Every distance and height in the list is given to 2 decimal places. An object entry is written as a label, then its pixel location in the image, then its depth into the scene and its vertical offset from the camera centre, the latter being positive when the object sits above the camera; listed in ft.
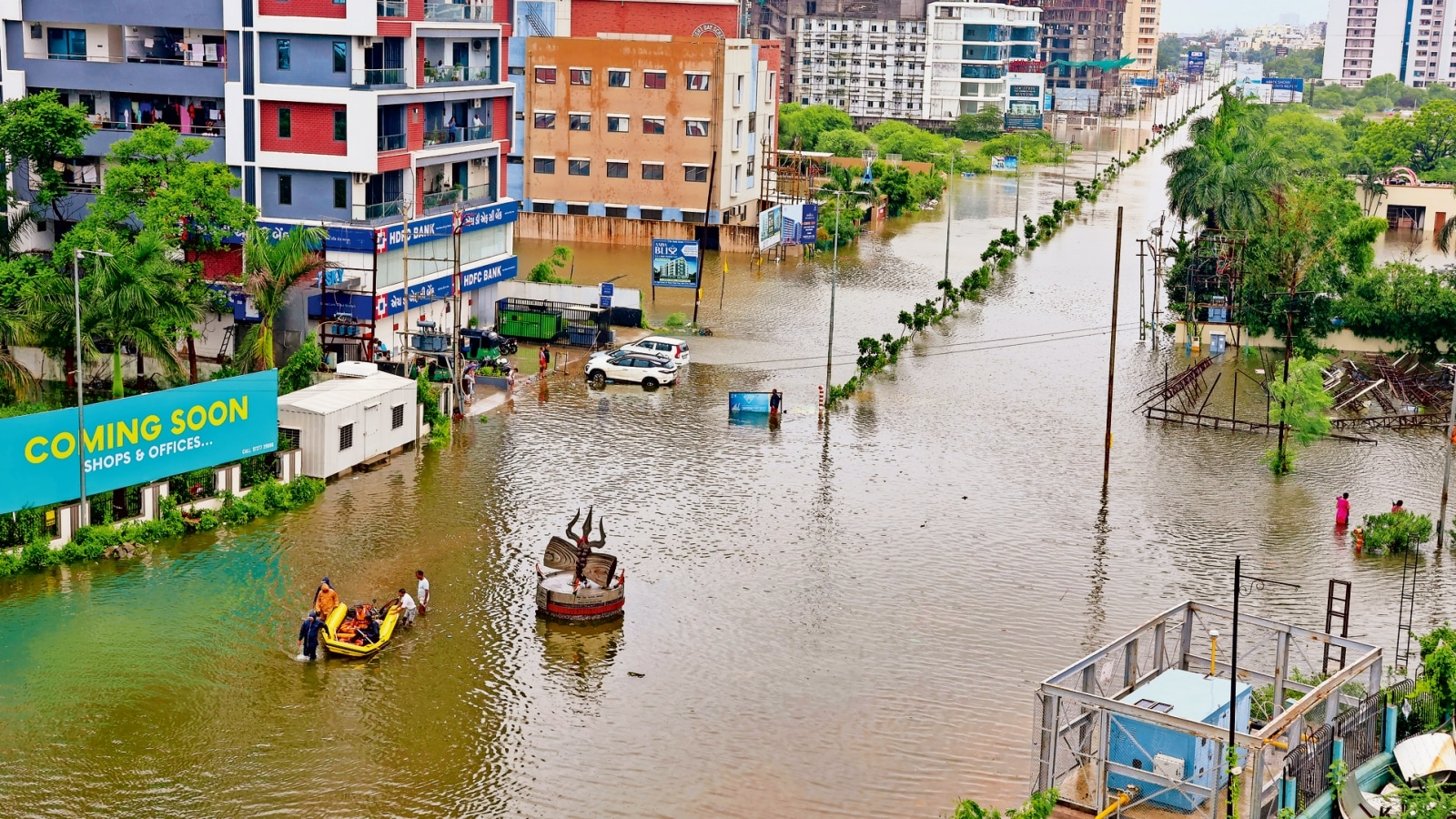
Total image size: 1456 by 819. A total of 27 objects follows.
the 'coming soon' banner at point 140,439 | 120.16 -26.12
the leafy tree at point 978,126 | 578.25 -1.42
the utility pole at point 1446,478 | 138.62 -29.28
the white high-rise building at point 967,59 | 602.03 +22.61
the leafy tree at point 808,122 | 495.00 -1.50
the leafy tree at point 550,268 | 231.50 -22.31
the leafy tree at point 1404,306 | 209.97 -21.65
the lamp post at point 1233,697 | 74.28 -26.91
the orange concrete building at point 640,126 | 300.81 -2.47
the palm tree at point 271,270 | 165.17 -16.85
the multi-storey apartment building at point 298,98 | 183.01 +0.27
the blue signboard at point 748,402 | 177.58 -30.21
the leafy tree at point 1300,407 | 161.27 -26.38
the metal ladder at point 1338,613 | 105.60 -33.71
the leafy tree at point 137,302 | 143.23 -17.51
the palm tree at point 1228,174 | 245.45 -6.67
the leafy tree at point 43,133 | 171.32 -3.93
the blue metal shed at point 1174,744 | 84.48 -31.23
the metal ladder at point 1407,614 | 111.45 -34.35
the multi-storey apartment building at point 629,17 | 332.60 +18.82
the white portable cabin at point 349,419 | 144.36 -27.72
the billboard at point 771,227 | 295.28 -19.85
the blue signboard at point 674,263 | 242.37 -21.71
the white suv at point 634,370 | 190.39 -29.20
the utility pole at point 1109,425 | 158.51 -28.45
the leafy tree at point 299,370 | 159.12 -25.37
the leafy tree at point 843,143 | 477.36 -7.10
